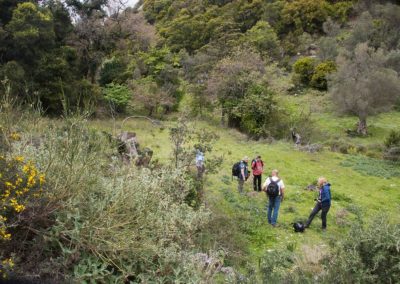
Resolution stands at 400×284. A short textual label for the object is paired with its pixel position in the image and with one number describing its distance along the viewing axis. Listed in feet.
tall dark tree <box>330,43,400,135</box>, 84.23
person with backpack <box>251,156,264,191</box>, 43.14
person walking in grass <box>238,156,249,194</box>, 41.91
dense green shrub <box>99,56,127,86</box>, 98.22
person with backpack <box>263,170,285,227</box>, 33.78
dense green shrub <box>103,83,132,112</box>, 91.04
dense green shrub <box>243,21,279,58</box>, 134.51
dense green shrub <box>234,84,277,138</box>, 83.56
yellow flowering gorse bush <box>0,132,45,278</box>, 15.95
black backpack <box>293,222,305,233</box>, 34.82
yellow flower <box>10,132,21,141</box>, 18.94
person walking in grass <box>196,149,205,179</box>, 35.30
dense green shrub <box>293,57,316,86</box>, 124.88
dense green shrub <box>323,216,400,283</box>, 17.65
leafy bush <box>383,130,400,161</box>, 70.13
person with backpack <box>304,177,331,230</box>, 34.45
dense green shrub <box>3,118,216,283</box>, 17.53
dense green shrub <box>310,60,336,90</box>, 118.32
